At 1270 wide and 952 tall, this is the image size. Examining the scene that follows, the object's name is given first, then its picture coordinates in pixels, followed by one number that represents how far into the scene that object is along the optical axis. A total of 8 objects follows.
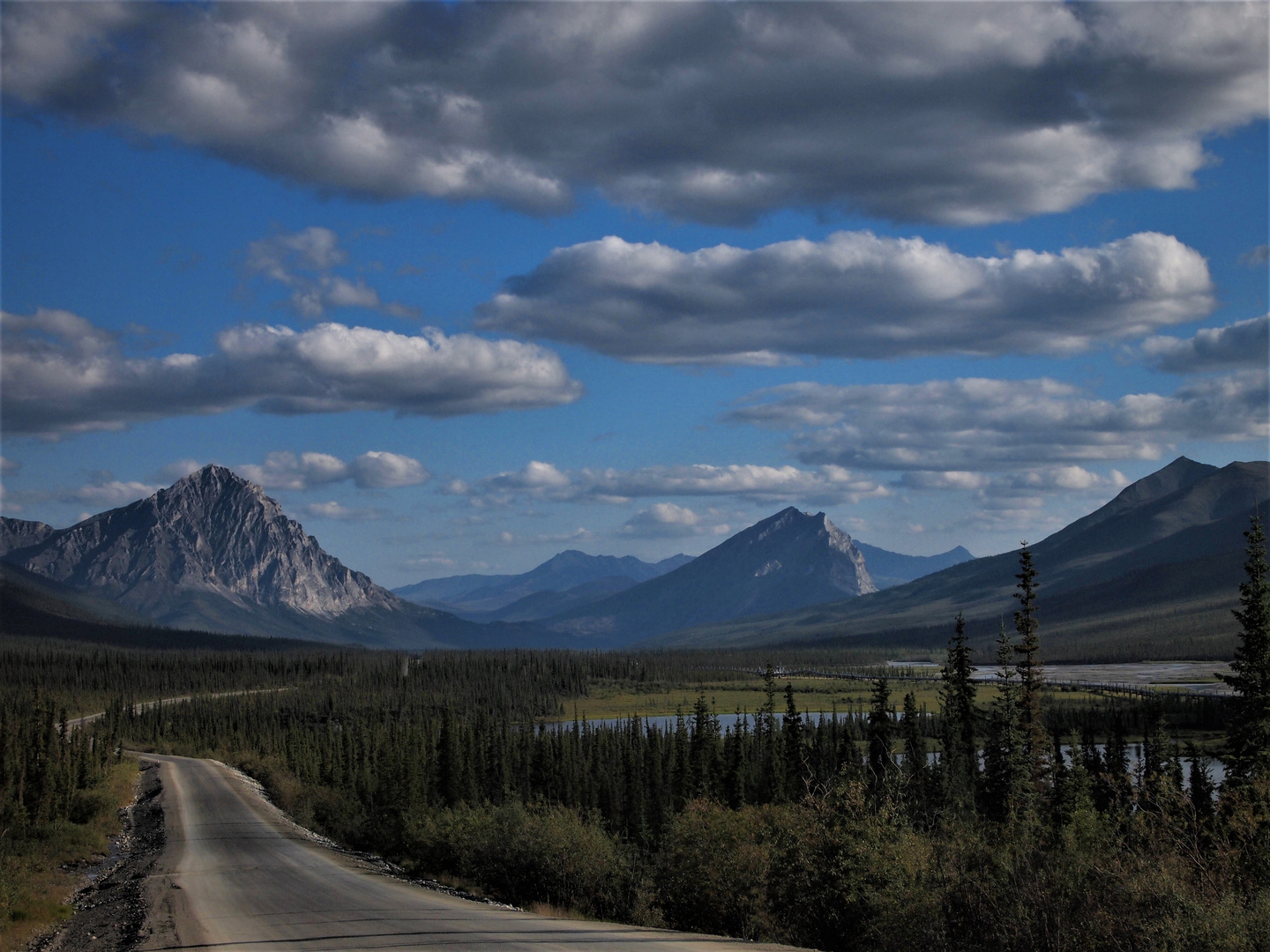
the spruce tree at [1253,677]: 53.34
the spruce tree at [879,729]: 88.94
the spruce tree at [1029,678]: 67.31
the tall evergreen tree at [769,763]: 107.00
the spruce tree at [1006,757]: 69.31
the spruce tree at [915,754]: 89.56
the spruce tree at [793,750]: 98.38
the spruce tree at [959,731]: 85.88
